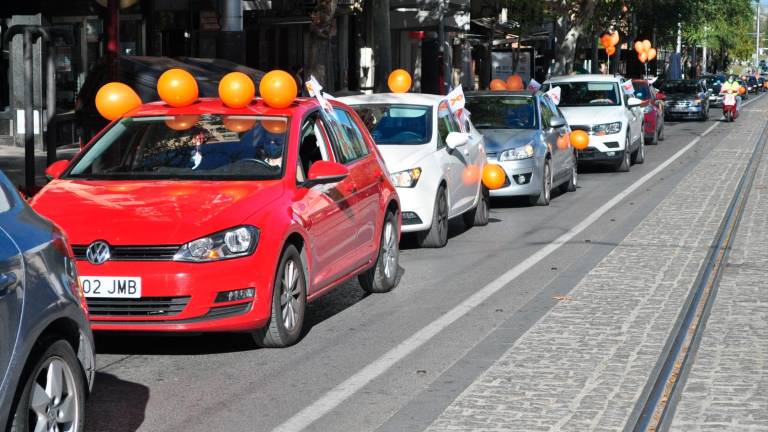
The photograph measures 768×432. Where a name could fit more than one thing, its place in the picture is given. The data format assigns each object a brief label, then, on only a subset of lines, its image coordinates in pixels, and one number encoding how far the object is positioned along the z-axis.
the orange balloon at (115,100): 11.12
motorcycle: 49.16
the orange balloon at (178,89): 10.09
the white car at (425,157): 13.85
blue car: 5.40
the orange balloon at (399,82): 17.20
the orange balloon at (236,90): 9.93
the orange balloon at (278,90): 9.91
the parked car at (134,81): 16.84
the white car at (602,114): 24.81
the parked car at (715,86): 71.00
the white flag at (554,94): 21.89
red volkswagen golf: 8.22
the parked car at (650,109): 33.19
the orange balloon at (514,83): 24.28
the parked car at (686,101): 50.84
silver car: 18.17
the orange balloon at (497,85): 23.64
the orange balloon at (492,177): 16.47
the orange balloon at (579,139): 22.86
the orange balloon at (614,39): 49.88
